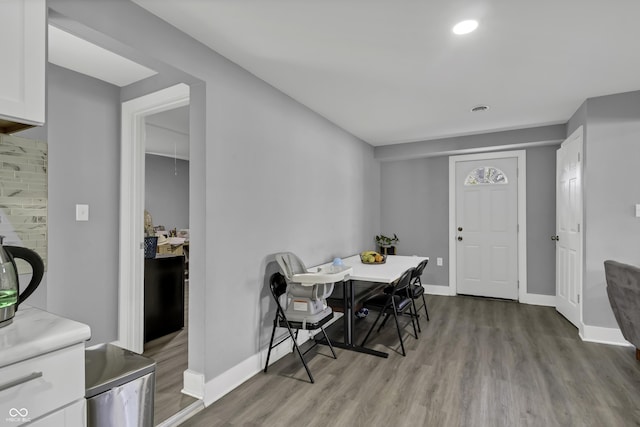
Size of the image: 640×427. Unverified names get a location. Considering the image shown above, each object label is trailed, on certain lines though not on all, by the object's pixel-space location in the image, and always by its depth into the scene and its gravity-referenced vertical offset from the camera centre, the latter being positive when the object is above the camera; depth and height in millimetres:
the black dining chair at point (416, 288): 3321 -783
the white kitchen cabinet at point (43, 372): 985 -510
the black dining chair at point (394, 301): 2892 -823
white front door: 4668 -202
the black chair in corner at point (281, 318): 2485 -827
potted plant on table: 5023 -480
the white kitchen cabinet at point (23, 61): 1189 +567
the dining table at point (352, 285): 2838 -641
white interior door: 3463 -159
